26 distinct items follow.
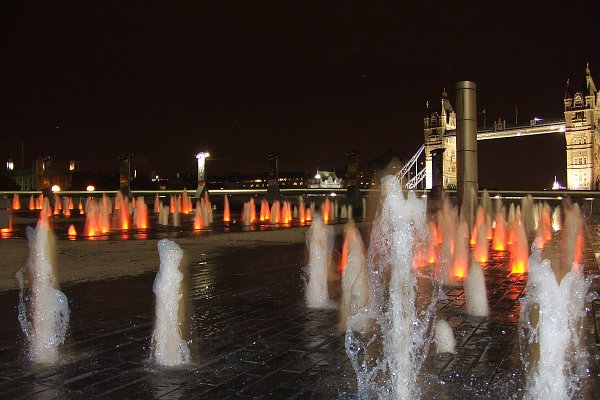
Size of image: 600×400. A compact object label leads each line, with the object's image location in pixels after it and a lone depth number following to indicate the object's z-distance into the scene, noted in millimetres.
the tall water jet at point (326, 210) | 24906
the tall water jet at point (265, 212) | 25236
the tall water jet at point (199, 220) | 18691
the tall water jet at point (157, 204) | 30803
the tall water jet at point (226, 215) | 23016
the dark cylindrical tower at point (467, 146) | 14148
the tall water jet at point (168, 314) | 4598
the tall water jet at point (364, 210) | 25906
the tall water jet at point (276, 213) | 23711
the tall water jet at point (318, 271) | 6770
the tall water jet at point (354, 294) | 5773
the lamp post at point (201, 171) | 30547
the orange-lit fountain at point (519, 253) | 9594
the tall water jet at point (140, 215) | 19862
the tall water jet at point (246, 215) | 22734
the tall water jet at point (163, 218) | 20941
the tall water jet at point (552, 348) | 3871
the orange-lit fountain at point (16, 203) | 30828
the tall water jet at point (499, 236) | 13155
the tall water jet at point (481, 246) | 11027
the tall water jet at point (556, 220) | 18766
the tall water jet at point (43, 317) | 4738
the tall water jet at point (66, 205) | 27431
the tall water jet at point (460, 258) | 8847
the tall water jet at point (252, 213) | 23348
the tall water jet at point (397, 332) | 4047
